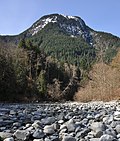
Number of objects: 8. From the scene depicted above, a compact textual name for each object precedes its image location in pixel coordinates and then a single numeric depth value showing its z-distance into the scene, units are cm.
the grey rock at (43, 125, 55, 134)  467
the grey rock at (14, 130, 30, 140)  433
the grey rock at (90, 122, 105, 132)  461
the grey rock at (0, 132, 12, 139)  439
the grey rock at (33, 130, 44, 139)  437
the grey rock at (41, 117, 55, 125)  564
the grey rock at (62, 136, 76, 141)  412
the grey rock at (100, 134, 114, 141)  400
